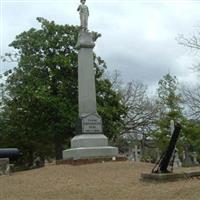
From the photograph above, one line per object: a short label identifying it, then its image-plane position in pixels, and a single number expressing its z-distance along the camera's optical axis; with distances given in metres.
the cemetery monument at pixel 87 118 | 13.73
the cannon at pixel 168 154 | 8.16
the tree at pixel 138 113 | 27.82
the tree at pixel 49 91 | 19.76
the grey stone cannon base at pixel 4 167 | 12.67
